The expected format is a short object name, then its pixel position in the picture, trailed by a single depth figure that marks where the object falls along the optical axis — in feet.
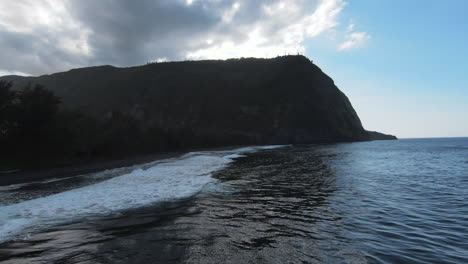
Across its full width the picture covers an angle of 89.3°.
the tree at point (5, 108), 74.54
